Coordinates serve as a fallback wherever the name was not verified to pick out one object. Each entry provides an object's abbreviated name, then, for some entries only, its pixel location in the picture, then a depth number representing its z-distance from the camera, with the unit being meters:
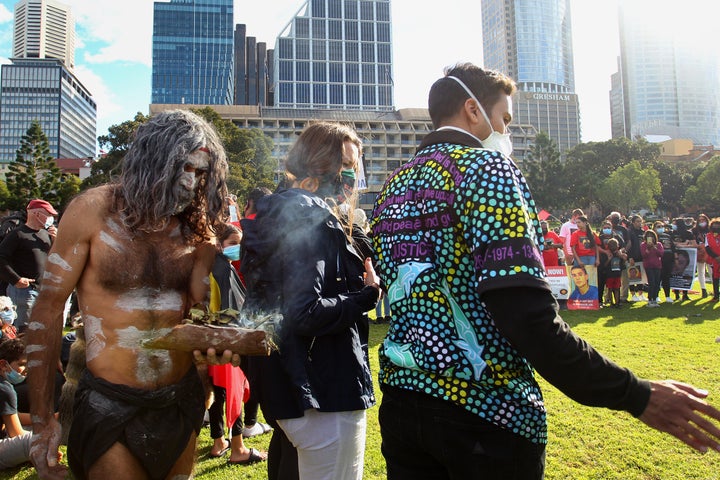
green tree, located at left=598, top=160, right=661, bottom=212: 62.50
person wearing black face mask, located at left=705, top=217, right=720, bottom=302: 11.98
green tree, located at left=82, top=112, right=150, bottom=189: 36.25
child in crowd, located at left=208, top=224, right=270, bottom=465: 3.68
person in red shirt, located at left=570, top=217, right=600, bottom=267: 11.58
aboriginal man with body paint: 1.79
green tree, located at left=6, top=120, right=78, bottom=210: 47.31
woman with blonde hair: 2.00
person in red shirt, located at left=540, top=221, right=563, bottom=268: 11.97
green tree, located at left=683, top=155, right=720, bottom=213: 64.19
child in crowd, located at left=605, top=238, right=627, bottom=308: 11.77
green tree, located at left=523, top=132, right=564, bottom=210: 74.00
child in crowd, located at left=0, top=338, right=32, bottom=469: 3.97
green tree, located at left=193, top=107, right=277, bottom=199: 36.91
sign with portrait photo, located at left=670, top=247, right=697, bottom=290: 12.32
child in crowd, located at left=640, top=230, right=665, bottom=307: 11.80
